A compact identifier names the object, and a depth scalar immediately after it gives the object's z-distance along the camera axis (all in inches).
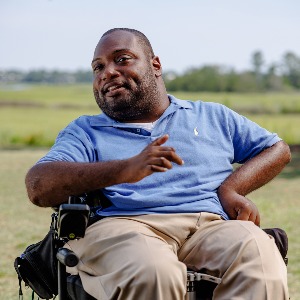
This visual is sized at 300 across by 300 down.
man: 120.3
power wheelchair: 122.8
